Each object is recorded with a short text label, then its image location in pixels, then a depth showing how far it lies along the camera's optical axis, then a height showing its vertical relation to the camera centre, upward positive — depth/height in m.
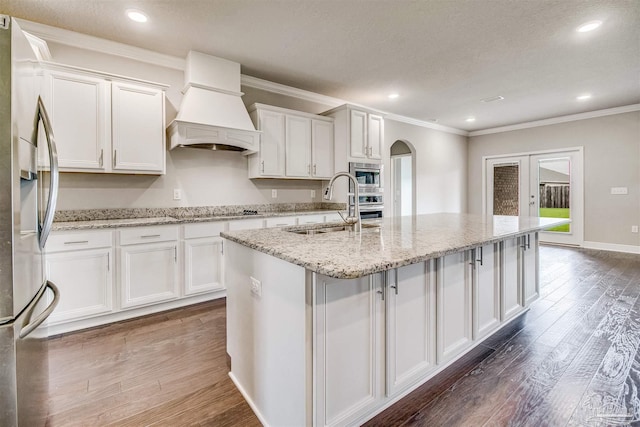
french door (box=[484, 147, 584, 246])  5.97 +0.47
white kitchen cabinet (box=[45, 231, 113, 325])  2.39 -0.51
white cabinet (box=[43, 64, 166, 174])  2.63 +0.84
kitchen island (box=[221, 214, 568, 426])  1.22 -0.52
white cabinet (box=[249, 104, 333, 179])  3.85 +0.90
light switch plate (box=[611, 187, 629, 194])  5.41 +0.34
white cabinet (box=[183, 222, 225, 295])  3.02 -0.49
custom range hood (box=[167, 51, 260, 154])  3.14 +1.10
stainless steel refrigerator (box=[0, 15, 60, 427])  0.94 -0.06
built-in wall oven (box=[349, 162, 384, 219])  4.45 +0.33
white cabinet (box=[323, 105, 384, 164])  4.29 +1.12
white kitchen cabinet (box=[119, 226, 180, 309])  2.69 -0.52
